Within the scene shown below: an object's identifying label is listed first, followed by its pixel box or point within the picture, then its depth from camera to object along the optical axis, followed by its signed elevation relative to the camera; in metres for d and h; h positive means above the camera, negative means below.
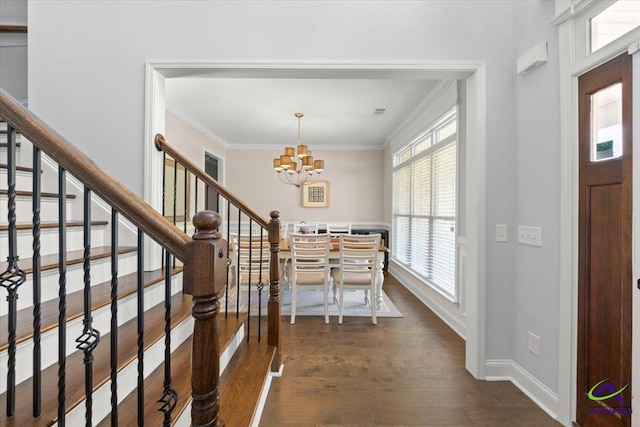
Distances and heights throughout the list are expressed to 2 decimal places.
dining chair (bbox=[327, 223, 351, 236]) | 5.96 -0.27
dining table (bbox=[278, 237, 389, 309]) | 3.41 -0.51
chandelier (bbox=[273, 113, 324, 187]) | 4.04 +0.76
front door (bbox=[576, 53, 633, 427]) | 1.41 -0.16
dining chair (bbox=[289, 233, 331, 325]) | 3.17 -0.54
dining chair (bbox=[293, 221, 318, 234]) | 5.93 -0.24
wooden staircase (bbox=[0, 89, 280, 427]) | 0.85 -0.50
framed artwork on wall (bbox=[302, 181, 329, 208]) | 6.45 +0.47
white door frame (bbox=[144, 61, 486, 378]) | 2.15 +0.70
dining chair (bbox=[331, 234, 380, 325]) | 3.19 -0.55
